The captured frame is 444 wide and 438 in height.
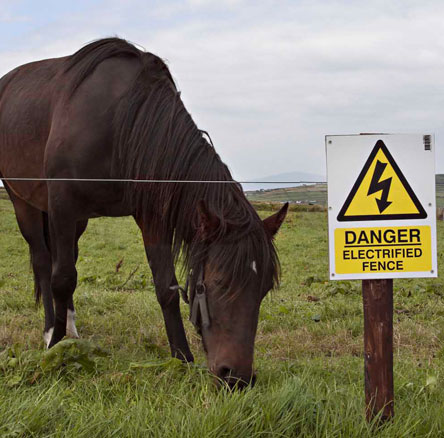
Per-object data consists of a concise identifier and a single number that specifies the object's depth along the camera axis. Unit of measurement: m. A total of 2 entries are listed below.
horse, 3.12
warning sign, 2.71
